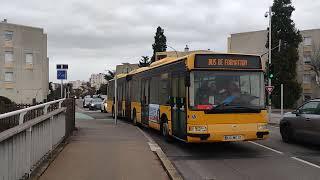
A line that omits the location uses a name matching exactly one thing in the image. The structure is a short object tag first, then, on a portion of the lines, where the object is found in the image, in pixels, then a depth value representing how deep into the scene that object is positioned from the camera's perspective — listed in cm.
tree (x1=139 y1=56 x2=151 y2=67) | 11252
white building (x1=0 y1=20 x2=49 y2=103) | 7844
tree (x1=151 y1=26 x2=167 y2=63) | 8188
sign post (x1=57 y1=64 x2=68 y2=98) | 2257
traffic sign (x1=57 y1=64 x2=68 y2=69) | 2300
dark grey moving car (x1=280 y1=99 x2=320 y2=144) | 1414
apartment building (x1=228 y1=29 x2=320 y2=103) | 7662
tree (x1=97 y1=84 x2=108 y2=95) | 13625
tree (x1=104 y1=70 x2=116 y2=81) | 12875
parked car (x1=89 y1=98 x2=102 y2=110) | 5728
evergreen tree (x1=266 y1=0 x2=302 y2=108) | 6594
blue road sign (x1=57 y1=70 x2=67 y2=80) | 2256
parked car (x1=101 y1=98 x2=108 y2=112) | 4550
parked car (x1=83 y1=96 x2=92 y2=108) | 6618
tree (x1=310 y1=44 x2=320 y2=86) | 7419
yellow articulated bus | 1291
